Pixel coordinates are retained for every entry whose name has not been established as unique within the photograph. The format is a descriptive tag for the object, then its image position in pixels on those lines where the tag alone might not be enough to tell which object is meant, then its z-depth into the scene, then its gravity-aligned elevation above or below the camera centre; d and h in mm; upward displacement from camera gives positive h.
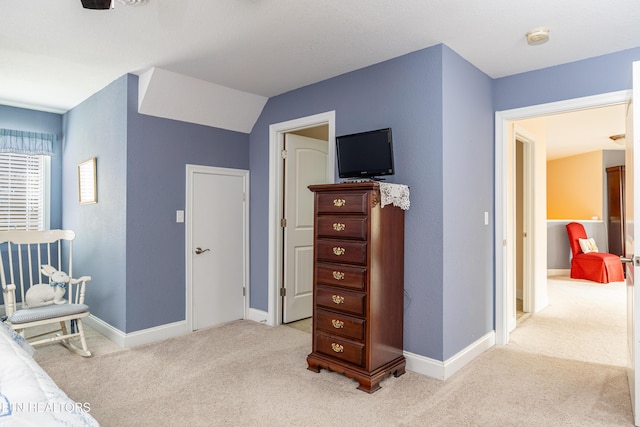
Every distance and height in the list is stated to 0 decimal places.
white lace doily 2682 +150
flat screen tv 2867 +476
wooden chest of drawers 2627 -484
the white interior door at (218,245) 3920 -298
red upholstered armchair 6445 -805
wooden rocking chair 2889 -716
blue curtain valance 4359 +859
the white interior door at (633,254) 2096 -215
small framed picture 3898 +357
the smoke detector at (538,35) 2553 +1196
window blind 4457 +293
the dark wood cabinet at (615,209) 7375 +129
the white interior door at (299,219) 4156 -31
